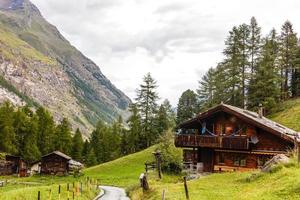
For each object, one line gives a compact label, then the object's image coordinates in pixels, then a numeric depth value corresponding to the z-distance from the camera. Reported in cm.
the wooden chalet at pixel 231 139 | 4950
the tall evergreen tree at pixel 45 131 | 11288
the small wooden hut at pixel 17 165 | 9906
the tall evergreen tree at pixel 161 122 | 10987
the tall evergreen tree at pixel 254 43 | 8900
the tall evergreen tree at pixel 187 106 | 11794
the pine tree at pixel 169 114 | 11316
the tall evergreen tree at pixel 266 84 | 8319
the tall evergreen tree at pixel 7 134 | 10112
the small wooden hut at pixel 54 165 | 9938
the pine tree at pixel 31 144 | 10650
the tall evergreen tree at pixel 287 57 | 9262
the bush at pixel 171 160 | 5875
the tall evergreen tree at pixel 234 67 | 8750
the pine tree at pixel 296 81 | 9264
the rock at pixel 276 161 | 3225
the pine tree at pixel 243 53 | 8762
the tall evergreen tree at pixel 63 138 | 11706
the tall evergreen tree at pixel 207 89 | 10326
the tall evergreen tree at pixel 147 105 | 11025
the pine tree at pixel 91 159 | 12031
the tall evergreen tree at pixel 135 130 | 11225
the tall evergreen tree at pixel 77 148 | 12174
